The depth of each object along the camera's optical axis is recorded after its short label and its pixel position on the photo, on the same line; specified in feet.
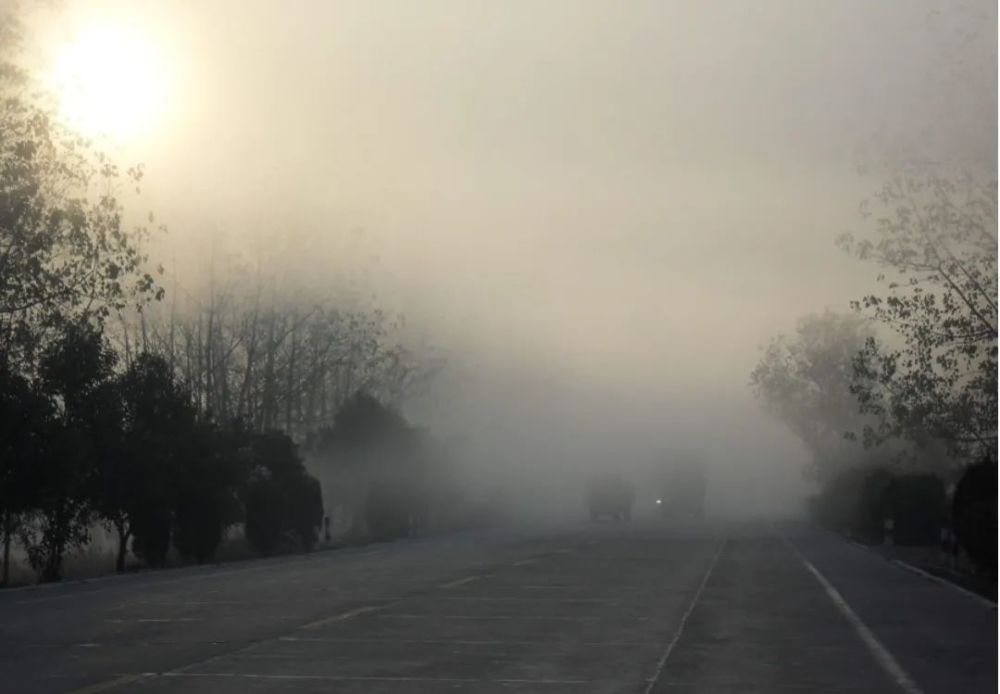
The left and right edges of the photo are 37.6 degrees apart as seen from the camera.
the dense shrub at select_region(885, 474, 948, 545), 175.63
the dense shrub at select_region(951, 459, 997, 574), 95.35
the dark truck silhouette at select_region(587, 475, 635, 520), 346.95
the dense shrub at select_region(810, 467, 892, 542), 193.57
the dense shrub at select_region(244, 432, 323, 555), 151.02
